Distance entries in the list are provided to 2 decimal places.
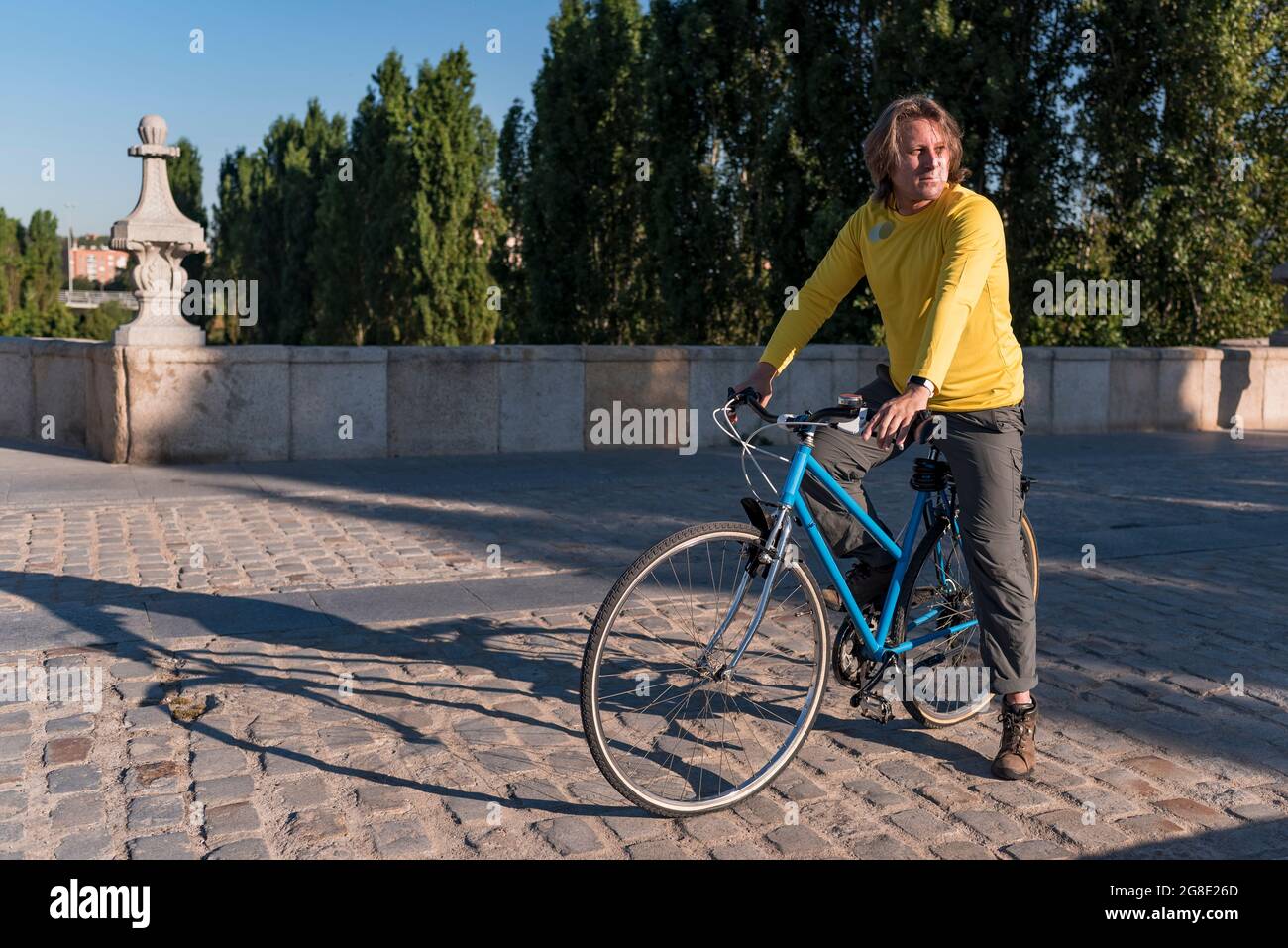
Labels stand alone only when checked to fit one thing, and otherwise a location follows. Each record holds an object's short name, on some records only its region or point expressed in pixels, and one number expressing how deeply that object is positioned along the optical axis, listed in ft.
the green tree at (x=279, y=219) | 138.82
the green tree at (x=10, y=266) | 207.21
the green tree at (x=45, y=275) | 209.26
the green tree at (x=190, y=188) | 176.86
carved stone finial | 35.17
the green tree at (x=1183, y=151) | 53.72
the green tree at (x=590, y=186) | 79.51
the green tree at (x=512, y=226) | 87.92
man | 11.99
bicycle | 11.48
